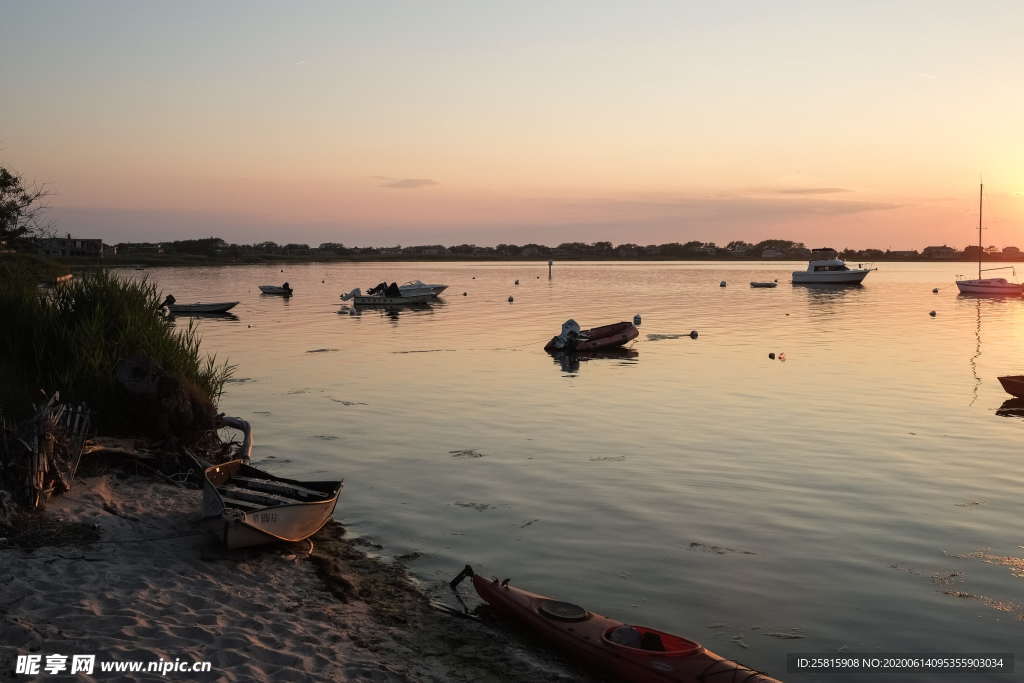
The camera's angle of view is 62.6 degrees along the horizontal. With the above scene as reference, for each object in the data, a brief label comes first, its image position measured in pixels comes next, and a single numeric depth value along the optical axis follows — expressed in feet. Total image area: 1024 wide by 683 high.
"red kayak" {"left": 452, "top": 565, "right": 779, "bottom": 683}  29.73
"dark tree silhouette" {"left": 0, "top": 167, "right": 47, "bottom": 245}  177.06
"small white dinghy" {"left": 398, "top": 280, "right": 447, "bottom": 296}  270.26
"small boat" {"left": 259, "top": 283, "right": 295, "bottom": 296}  307.17
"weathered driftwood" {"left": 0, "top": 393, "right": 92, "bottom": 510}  40.04
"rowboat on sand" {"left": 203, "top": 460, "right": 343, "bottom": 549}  40.55
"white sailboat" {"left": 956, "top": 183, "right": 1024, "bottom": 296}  329.31
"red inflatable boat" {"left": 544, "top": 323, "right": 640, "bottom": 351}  146.82
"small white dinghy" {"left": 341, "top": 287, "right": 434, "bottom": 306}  256.93
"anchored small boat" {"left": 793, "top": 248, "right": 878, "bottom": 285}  389.39
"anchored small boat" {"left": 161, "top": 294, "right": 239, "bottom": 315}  220.27
